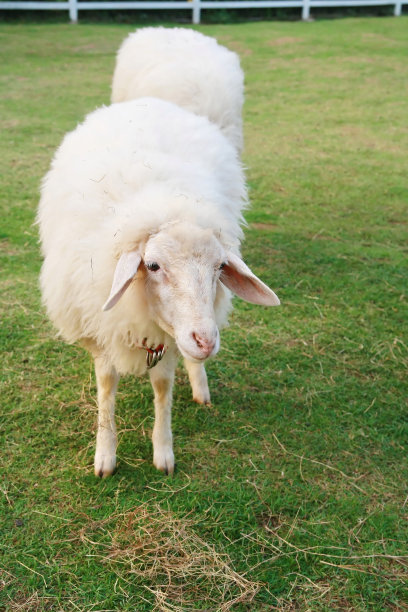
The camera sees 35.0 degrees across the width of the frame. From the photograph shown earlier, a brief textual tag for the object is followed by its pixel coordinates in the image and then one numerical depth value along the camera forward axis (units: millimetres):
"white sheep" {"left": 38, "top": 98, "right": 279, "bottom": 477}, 2107
